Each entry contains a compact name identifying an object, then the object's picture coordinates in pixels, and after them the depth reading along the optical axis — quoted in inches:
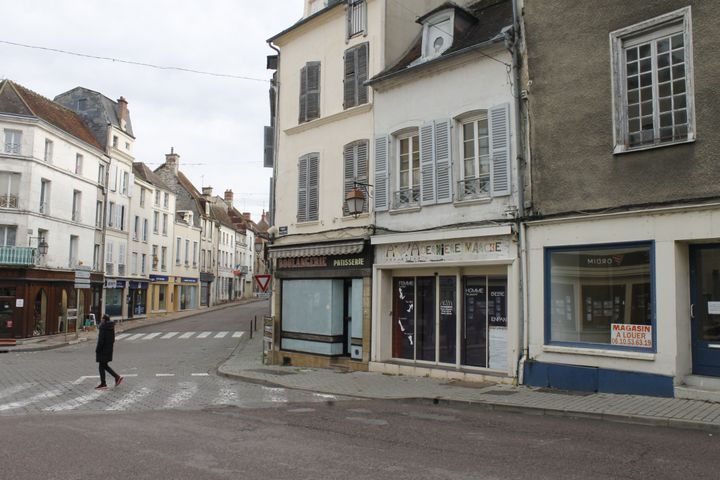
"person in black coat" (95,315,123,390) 500.7
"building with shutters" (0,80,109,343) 1133.1
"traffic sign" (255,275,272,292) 713.0
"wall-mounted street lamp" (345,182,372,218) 572.1
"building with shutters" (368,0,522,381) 478.3
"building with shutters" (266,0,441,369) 601.6
